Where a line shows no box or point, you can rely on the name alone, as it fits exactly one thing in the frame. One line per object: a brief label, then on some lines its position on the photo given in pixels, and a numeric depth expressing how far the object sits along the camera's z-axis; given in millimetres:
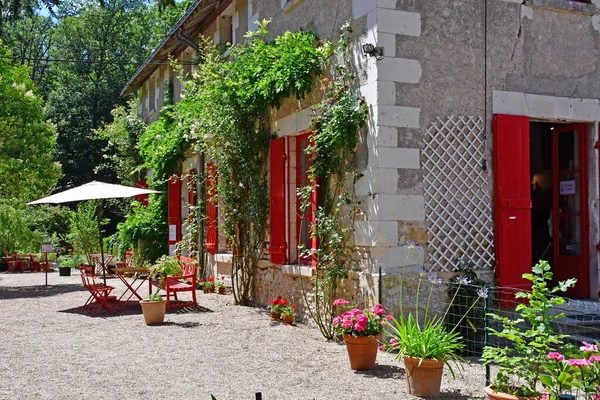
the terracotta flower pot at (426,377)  5090
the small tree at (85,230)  19797
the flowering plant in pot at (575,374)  3846
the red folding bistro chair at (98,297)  9742
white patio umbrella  9891
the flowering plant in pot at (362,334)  5883
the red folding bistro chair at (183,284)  9461
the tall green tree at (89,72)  28844
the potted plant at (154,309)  8531
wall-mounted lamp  6914
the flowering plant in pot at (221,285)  11523
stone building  6965
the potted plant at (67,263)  17125
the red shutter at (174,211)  14320
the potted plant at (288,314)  8328
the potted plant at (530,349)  4203
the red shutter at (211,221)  11352
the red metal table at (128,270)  9760
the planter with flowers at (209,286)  11805
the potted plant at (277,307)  8469
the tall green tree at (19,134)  14545
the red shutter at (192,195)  12908
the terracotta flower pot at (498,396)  4143
